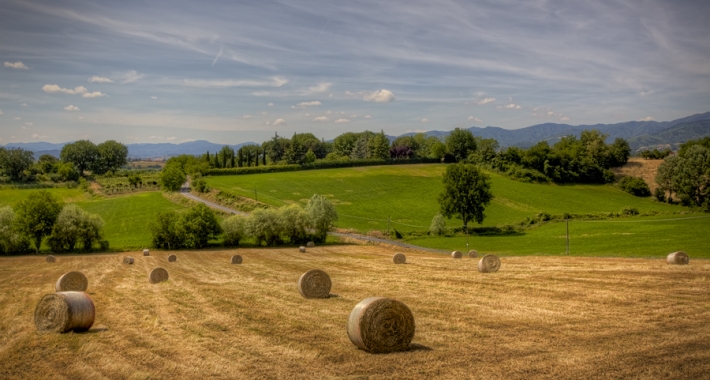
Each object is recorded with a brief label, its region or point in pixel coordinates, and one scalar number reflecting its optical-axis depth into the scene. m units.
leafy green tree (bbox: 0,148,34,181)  122.62
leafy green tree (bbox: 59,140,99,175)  148.50
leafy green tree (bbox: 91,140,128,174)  151.00
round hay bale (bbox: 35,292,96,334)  15.89
